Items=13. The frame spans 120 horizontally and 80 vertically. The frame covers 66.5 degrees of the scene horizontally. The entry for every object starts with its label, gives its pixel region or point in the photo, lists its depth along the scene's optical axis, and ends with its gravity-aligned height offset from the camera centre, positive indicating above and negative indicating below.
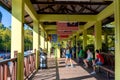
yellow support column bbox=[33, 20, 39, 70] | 6.01 +0.30
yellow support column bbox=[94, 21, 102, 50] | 5.93 +0.33
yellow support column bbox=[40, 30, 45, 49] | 9.00 -0.06
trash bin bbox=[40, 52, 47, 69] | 6.01 -1.42
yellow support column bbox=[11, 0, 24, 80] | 3.44 +0.44
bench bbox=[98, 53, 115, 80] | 4.24 -1.24
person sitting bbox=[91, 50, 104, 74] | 4.80 -1.06
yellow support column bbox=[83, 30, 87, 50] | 8.23 +0.20
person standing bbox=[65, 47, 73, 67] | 6.75 -1.09
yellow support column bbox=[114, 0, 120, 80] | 3.01 +0.03
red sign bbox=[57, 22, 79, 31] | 6.50 +1.03
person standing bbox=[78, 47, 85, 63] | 6.88 -1.04
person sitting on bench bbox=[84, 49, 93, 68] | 5.80 -1.01
